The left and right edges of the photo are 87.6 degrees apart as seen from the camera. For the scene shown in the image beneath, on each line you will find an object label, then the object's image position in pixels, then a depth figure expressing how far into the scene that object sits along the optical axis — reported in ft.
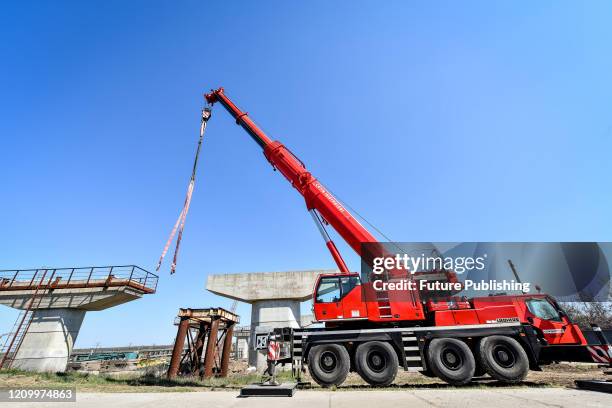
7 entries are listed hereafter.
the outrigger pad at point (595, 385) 24.09
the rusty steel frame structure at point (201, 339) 48.08
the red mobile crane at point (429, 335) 30.30
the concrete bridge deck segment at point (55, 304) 55.93
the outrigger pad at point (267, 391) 25.80
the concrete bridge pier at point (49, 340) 54.75
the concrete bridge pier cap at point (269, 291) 65.36
